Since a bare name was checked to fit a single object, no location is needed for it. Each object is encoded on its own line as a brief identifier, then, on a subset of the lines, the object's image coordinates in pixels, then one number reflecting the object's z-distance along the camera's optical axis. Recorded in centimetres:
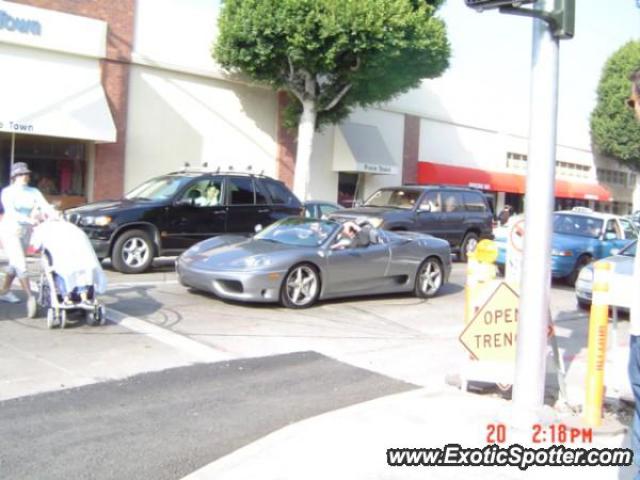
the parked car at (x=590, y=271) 982
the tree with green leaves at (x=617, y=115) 3953
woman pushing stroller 841
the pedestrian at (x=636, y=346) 315
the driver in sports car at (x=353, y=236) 1016
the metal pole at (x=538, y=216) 455
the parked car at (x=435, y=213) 1574
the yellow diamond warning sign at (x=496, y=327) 565
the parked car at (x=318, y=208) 1740
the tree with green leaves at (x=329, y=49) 1995
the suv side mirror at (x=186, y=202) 1294
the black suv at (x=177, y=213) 1207
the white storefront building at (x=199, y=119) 1880
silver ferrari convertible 927
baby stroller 768
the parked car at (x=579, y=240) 1391
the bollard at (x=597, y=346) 478
